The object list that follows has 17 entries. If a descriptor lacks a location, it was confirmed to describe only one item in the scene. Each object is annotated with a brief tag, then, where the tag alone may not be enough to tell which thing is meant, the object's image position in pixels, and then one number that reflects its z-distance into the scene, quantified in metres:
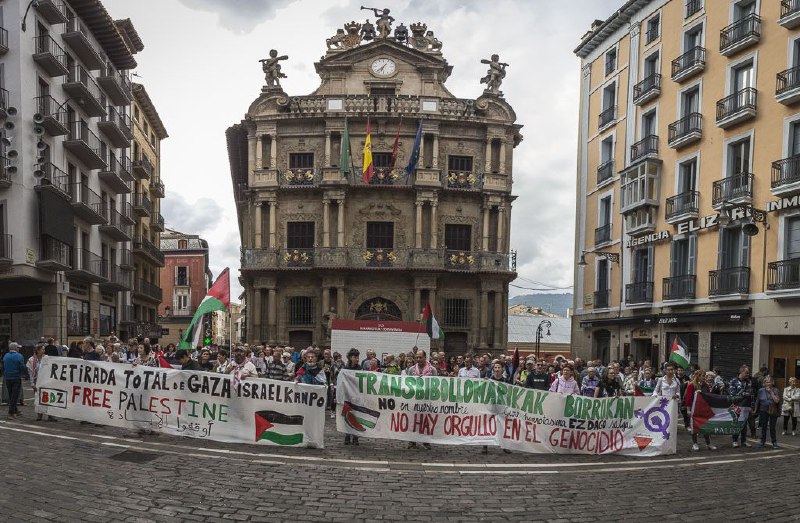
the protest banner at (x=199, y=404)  11.87
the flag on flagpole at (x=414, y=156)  35.09
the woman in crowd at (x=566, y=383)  13.30
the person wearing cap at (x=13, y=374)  14.36
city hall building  37.91
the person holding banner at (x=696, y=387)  13.76
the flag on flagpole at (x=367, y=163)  34.81
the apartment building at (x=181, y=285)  76.19
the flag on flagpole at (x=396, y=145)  35.62
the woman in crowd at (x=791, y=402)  16.17
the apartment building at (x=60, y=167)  26.03
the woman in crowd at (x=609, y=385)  14.66
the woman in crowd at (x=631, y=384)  17.12
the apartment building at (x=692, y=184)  21.97
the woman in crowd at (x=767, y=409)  14.07
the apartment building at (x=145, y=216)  45.22
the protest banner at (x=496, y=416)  12.18
